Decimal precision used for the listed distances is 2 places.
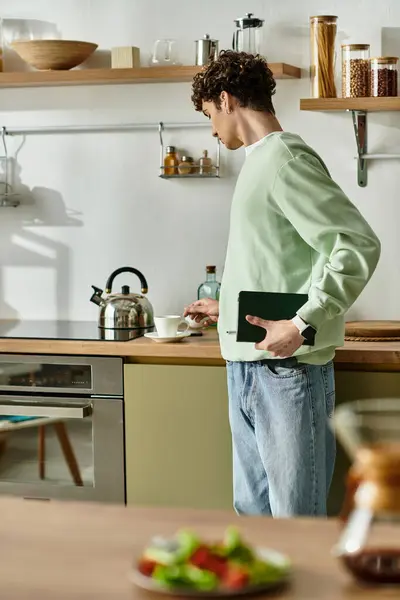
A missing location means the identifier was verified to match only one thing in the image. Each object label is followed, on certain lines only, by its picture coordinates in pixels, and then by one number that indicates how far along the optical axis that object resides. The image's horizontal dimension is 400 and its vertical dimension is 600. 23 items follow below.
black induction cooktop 3.23
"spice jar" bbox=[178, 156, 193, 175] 3.56
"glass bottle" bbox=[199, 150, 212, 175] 3.57
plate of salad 1.14
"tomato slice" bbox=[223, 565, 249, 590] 1.14
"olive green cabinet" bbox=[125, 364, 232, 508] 3.08
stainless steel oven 3.15
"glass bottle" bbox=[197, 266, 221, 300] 3.55
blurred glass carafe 1.10
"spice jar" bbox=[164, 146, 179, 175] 3.61
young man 2.30
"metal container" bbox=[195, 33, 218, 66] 3.47
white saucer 3.11
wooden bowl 3.58
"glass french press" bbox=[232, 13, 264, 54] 3.37
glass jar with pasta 3.35
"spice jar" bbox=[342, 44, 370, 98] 3.29
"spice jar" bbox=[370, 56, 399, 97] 3.26
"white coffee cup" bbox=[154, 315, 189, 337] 3.10
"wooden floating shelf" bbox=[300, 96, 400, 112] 3.24
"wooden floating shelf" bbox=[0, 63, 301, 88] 3.43
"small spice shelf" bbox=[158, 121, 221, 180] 3.57
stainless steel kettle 3.39
